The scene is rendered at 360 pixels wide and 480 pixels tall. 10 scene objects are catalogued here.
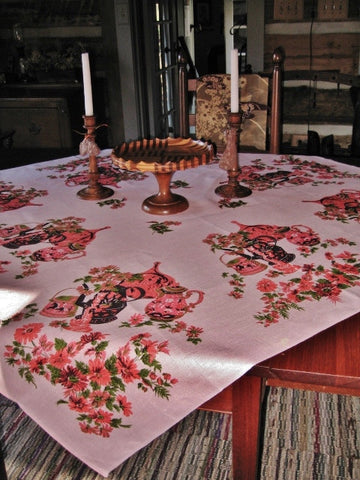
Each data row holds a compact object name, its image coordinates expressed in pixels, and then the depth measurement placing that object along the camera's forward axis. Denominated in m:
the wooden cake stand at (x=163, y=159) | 1.41
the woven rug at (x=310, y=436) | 1.55
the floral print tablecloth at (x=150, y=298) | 0.90
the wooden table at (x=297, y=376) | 0.93
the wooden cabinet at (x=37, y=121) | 4.09
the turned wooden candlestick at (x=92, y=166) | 1.60
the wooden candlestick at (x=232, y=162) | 1.53
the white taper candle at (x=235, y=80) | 1.49
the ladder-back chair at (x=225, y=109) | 2.18
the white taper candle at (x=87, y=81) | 1.55
